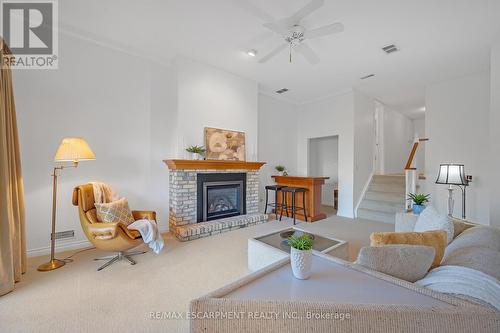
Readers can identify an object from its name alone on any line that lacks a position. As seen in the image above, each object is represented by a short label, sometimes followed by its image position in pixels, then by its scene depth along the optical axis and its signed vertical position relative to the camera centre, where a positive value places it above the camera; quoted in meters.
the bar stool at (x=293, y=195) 4.55 -0.71
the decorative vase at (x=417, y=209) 2.84 -0.60
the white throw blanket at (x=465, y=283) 0.90 -0.55
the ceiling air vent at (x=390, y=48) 3.24 +1.79
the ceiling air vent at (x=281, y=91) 5.23 +1.84
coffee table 2.18 -0.91
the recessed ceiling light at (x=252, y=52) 3.44 +1.82
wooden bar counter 4.80 -0.74
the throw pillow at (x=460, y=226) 1.91 -0.57
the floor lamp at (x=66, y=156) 2.39 +0.09
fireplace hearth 3.66 -0.64
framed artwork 4.07 +0.39
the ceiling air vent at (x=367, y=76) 4.30 +1.79
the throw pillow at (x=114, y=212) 2.53 -0.59
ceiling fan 2.27 +1.66
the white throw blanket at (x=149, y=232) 2.56 -0.83
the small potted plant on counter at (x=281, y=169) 5.50 -0.15
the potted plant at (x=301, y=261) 1.26 -0.58
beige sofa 0.83 -0.61
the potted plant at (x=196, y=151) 3.74 +0.22
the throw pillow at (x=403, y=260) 1.17 -0.53
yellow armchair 2.37 -0.76
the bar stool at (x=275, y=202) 4.86 -0.97
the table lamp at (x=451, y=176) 3.04 -0.17
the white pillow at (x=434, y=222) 1.67 -0.48
